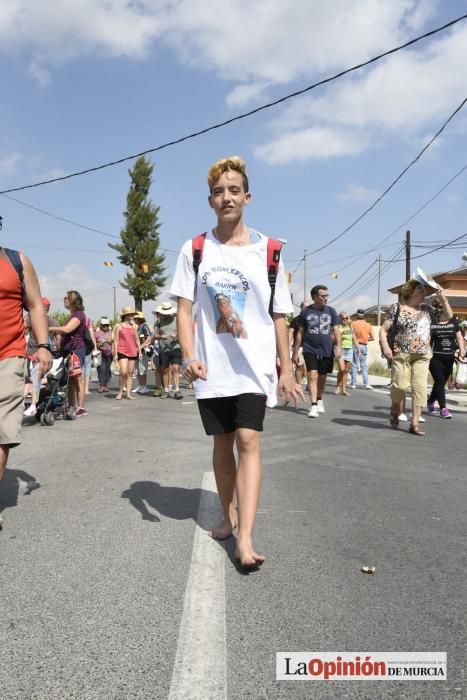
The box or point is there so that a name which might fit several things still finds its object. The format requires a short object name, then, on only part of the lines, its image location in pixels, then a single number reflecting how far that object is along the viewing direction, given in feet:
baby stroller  26.74
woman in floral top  24.54
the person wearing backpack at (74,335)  27.78
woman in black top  31.68
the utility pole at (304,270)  180.53
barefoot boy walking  9.71
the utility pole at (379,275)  191.05
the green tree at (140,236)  175.52
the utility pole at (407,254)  112.37
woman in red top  37.93
